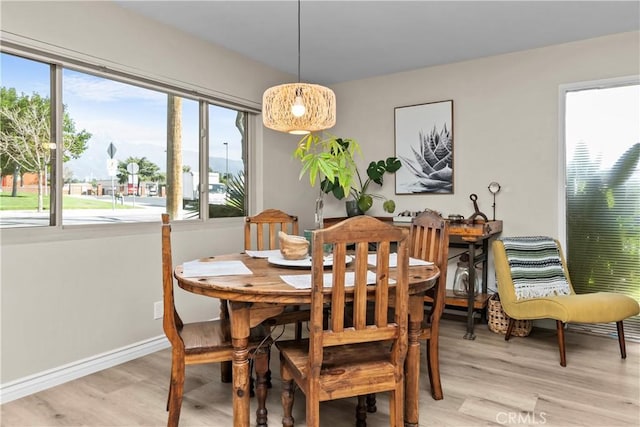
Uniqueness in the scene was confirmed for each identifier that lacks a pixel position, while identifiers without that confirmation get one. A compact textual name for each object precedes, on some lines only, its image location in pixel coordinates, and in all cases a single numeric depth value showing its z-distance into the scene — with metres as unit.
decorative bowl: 2.26
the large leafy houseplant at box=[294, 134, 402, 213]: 2.35
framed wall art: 3.99
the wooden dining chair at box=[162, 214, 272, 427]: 1.83
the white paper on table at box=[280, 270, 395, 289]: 1.70
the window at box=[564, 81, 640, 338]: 3.30
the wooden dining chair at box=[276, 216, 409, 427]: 1.52
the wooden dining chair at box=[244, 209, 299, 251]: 2.86
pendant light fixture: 2.35
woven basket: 3.29
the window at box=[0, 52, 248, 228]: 2.41
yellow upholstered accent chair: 2.73
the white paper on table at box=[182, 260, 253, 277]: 1.96
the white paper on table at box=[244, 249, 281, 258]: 2.52
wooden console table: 3.28
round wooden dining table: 1.63
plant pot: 4.08
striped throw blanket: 3.11
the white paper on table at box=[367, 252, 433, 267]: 2.23
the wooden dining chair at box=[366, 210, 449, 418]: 2.25
